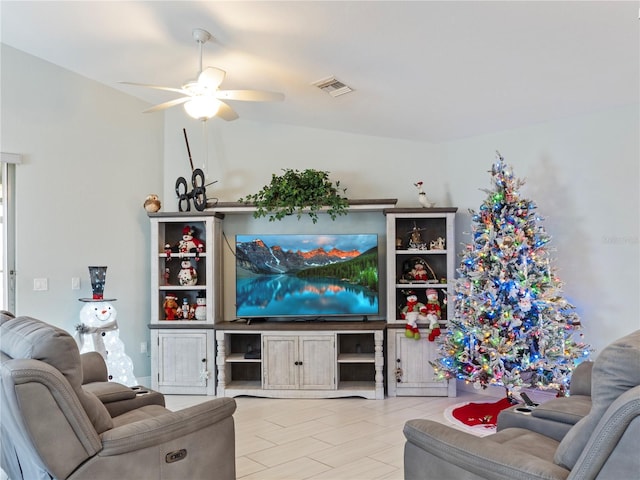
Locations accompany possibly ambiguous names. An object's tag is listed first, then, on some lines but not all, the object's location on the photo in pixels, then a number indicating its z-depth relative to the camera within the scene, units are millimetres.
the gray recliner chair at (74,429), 2043
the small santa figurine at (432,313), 4988
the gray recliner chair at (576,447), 1588
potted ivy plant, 5188
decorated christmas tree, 4094
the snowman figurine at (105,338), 4988
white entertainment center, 5105
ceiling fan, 3568
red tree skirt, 4168
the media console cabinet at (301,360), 5090
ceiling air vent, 4258
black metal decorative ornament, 5480
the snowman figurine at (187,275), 5488
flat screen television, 5332
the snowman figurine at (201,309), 5383
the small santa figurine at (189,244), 5469
